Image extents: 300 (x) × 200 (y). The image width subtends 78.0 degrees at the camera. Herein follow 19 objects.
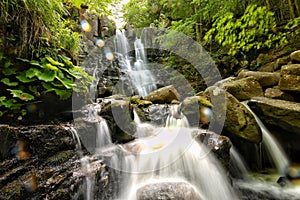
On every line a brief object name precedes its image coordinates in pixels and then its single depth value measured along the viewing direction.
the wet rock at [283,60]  5.49
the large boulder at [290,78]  4.11
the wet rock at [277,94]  4.41
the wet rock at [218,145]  3.27
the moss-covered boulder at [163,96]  6.73
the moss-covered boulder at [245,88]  5.00
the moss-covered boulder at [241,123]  3.86
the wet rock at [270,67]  5.93
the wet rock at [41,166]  1.98
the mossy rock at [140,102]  6.04
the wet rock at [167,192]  2.25
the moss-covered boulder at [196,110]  4.54
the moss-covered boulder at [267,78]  5.25
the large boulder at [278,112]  3.67
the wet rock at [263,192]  3.10
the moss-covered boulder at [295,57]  4.58
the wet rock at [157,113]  5.40
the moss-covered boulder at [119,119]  3.91
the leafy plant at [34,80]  2.51
